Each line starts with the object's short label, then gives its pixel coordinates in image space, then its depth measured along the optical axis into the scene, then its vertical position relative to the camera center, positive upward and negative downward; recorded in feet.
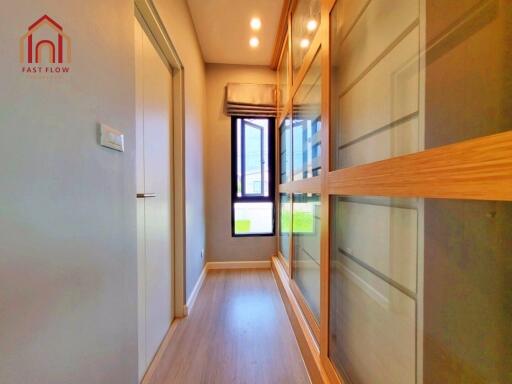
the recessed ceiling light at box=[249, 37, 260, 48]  9.03 +5.80
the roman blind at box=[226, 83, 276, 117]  10.62 +4.11
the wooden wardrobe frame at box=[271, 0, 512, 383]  1.43 +0.09
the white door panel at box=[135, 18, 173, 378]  4.50 -0.20
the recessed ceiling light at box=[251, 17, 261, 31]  8.03 +5.84
